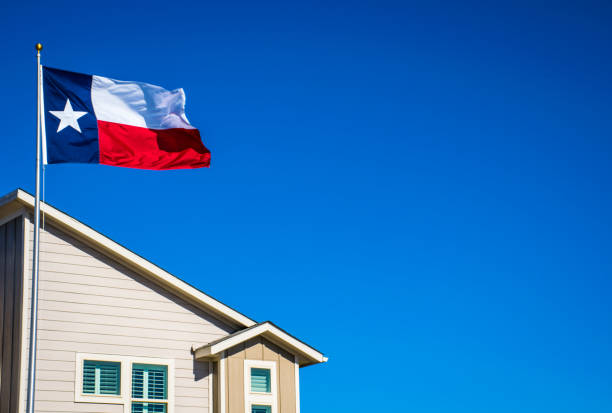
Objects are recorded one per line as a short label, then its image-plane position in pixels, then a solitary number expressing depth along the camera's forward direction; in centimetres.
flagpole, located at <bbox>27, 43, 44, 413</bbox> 1309
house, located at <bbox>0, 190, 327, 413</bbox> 1616
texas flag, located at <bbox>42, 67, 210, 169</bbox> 1443
